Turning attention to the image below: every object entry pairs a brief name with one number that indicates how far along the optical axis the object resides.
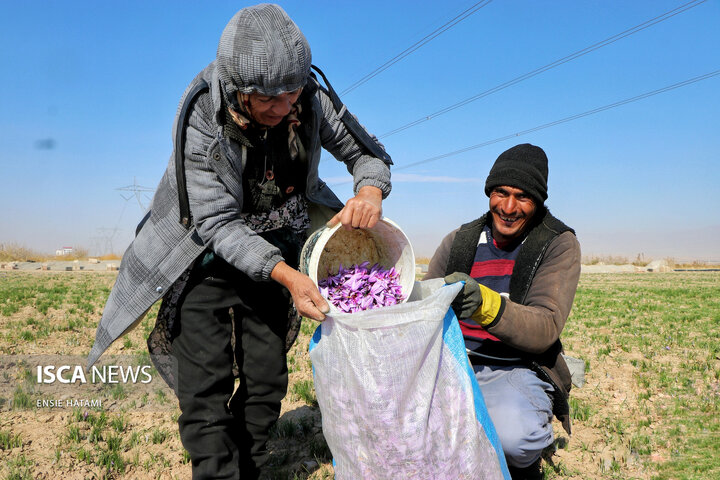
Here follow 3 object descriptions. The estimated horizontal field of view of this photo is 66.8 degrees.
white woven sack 2.11
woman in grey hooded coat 2.24
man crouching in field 2.53
